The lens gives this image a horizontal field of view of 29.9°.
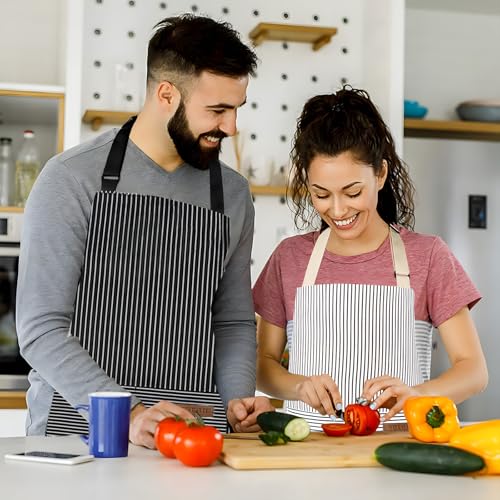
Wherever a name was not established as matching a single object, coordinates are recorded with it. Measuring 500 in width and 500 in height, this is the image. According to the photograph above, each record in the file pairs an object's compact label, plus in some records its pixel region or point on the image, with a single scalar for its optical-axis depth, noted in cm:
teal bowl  431
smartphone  156
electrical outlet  421
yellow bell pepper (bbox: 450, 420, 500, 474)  155
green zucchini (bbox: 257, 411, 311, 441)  177
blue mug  160
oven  345
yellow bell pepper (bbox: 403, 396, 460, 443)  182
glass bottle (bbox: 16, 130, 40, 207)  368
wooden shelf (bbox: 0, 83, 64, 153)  358
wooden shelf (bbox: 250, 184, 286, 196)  390
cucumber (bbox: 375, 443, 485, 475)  152
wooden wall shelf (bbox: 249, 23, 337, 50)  384
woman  221
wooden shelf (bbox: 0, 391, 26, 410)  339
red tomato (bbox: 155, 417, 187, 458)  161
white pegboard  388
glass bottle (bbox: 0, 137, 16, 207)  368
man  201
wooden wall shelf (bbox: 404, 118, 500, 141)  432
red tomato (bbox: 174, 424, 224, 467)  155
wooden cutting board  157
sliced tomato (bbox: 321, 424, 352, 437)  189
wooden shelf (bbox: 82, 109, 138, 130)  367
